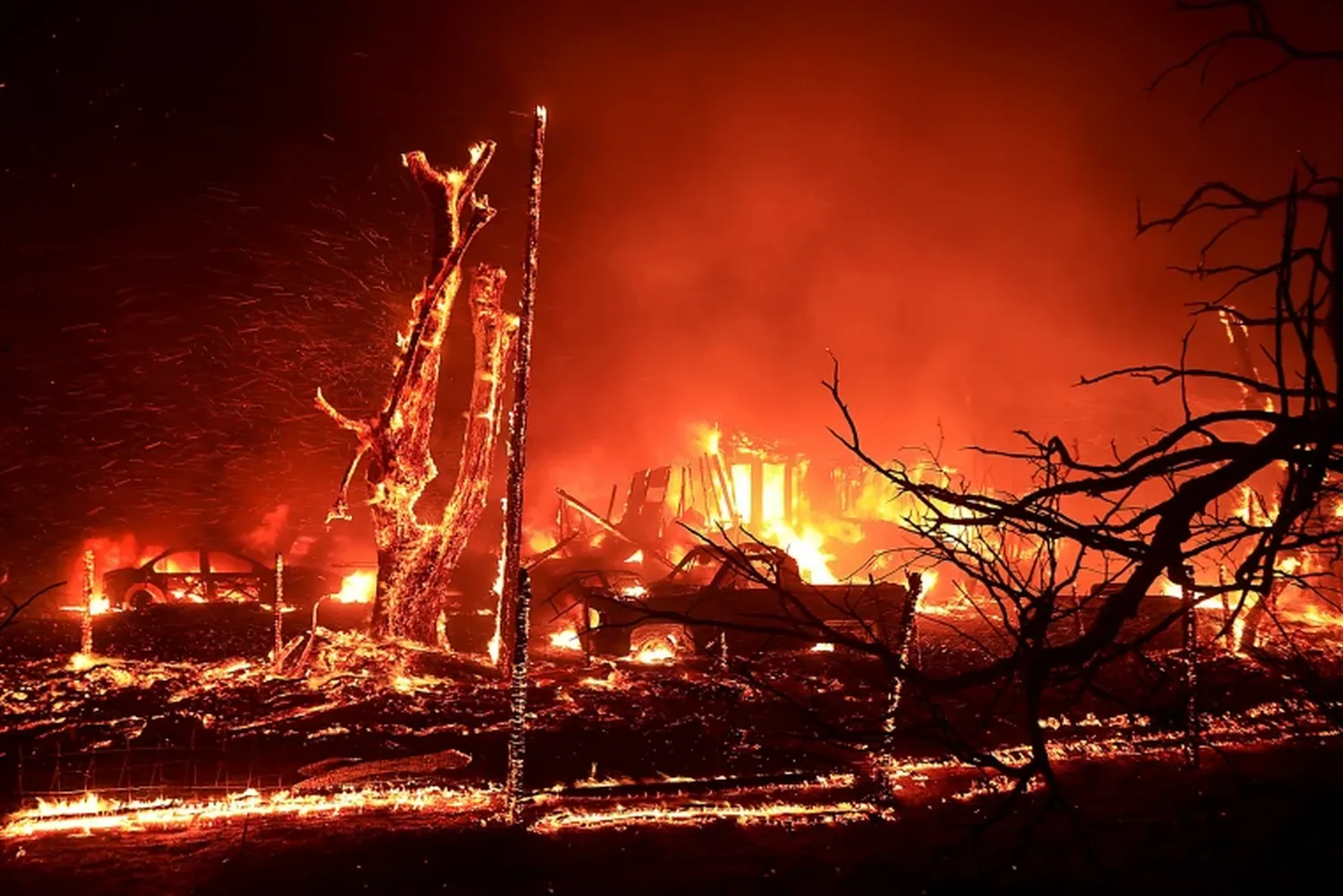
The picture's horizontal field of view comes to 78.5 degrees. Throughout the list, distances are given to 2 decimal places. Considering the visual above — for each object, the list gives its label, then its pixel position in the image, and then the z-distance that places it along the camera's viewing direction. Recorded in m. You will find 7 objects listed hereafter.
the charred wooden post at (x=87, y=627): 9.63
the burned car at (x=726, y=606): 10.58
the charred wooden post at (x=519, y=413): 8.82
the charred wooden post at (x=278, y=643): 9.08
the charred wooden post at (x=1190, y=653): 6.25
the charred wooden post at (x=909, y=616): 5.62
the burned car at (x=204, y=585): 15.46
